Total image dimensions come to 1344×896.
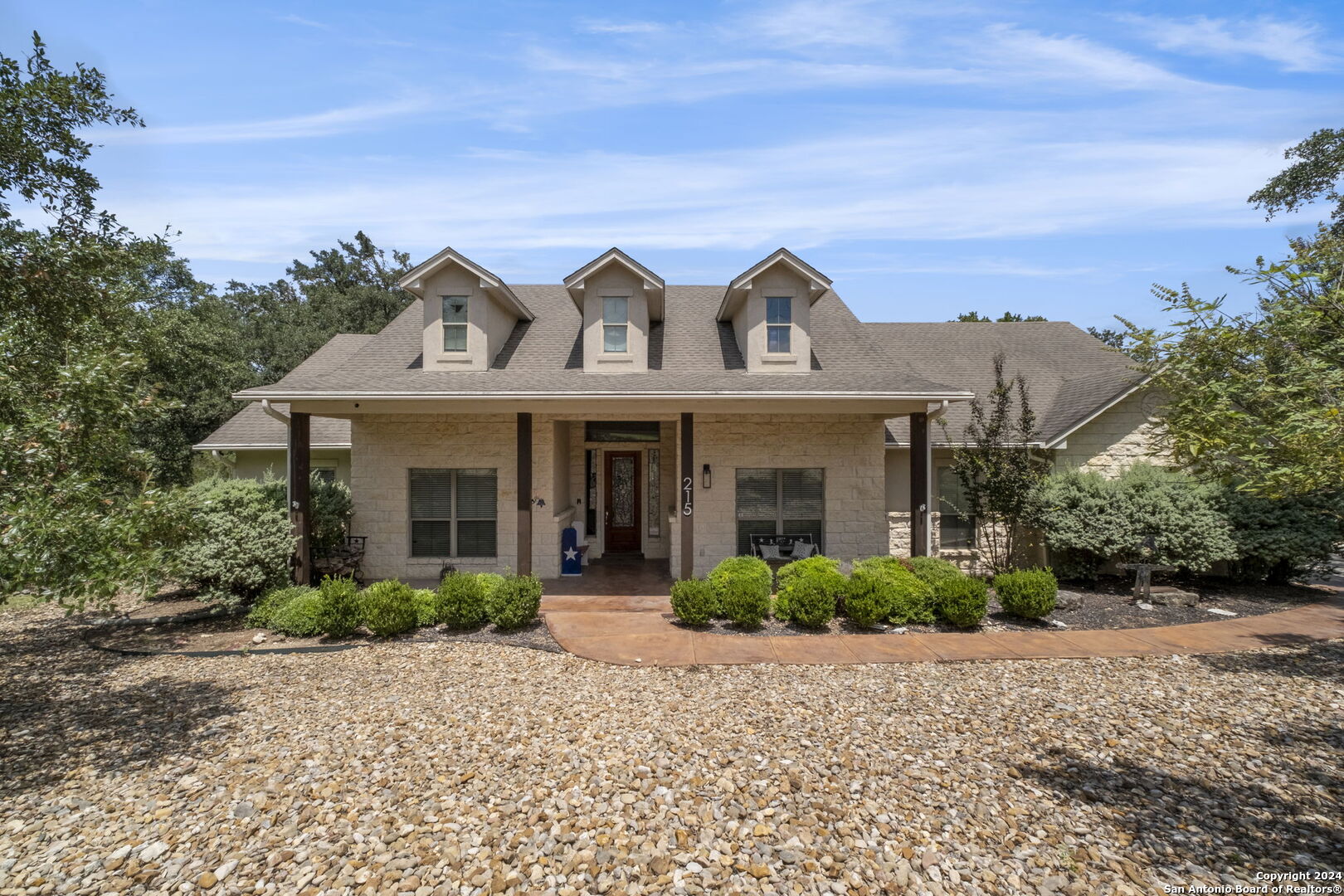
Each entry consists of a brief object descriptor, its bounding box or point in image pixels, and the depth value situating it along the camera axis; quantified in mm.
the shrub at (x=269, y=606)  7789
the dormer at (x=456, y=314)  10516
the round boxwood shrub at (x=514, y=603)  7547
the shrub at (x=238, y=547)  7879
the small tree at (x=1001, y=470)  10055
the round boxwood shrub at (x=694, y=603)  7750
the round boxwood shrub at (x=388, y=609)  7301
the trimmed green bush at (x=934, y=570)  8266
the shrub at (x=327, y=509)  9727
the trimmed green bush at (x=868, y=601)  7727
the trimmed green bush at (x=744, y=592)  7695
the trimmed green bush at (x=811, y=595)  7734
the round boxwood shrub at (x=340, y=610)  7305
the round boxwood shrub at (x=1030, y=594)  7961
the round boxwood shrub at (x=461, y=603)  7543
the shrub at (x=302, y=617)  7406
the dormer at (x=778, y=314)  10523
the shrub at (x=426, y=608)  7656
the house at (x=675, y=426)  10008
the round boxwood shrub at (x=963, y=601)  7652
